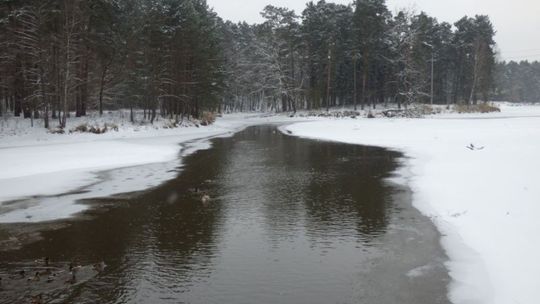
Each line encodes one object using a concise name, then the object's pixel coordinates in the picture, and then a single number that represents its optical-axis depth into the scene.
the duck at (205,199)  14.03
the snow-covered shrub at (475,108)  63.12
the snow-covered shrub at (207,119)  51.93
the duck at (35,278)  7.98
